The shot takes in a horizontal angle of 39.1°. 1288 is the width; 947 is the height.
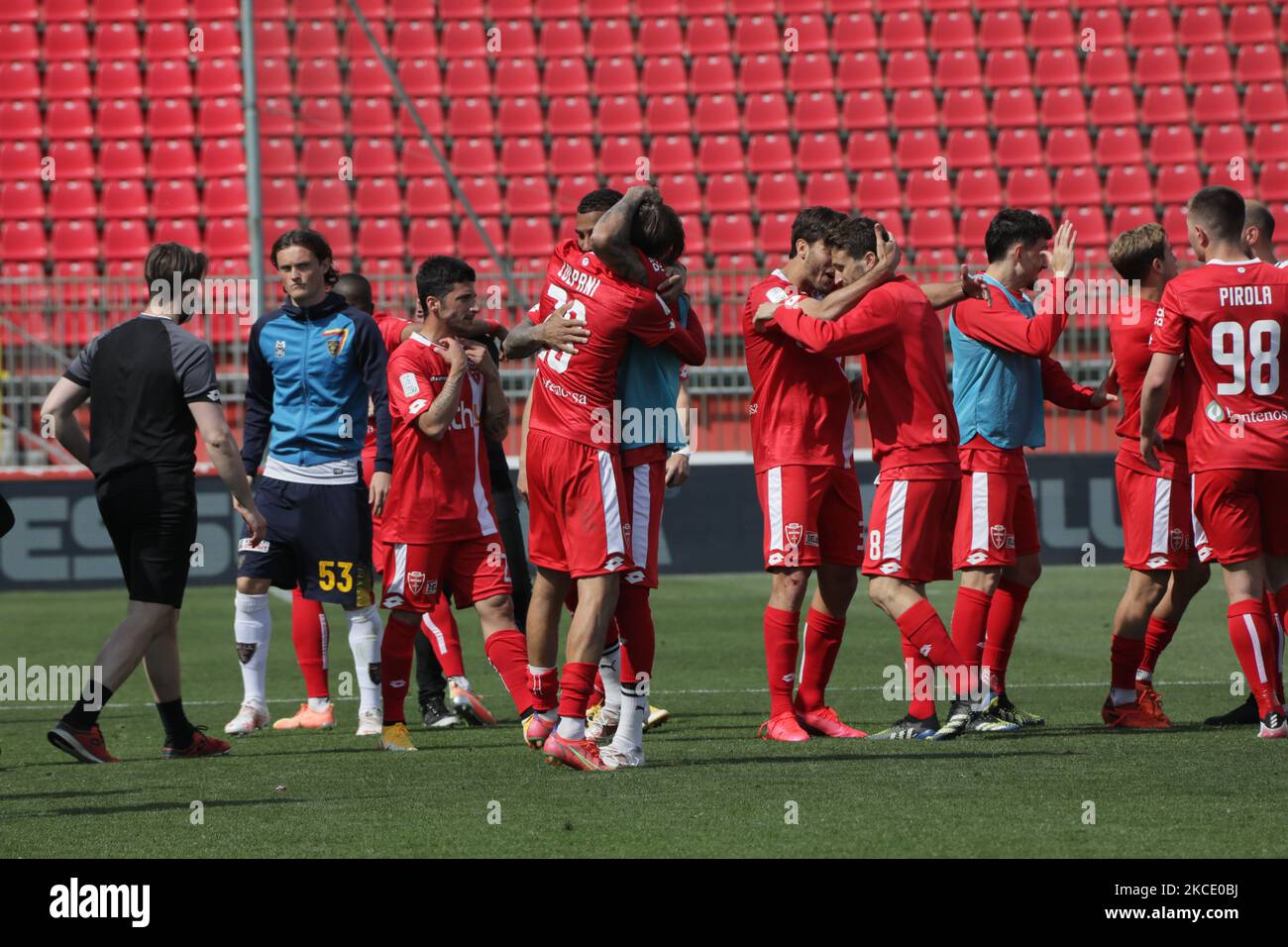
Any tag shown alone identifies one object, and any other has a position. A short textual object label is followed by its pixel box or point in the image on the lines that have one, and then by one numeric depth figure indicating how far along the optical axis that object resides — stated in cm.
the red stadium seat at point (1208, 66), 2220
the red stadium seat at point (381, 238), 1997
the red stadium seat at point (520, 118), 2145
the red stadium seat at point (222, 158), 2083
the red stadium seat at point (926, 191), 2077
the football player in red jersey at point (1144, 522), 746
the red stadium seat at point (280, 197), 2038
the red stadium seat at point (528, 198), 2061
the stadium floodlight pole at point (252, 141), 1566
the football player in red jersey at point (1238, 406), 688
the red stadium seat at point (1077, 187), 2091
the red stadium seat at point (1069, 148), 2133
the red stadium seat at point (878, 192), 2072
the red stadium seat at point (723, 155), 2117
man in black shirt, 683
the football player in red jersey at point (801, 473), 713
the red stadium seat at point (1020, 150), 2122
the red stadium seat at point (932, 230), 2025
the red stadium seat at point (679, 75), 2180
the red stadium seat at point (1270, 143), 2138
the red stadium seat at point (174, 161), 2077
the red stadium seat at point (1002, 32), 2231
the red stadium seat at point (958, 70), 2192
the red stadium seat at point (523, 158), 2108
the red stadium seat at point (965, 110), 2158
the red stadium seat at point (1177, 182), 2098
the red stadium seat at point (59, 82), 2134
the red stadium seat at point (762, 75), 2184
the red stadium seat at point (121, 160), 2073
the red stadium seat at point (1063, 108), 2167
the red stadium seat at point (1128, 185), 2094
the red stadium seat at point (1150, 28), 2248
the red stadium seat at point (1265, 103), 2181
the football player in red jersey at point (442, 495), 730
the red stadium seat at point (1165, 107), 2180
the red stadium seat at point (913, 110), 2152
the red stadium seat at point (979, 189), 2088
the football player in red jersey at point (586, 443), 624
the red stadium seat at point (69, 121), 2103
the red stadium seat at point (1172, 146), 2138
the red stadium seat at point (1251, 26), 2258
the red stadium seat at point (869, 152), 2114
